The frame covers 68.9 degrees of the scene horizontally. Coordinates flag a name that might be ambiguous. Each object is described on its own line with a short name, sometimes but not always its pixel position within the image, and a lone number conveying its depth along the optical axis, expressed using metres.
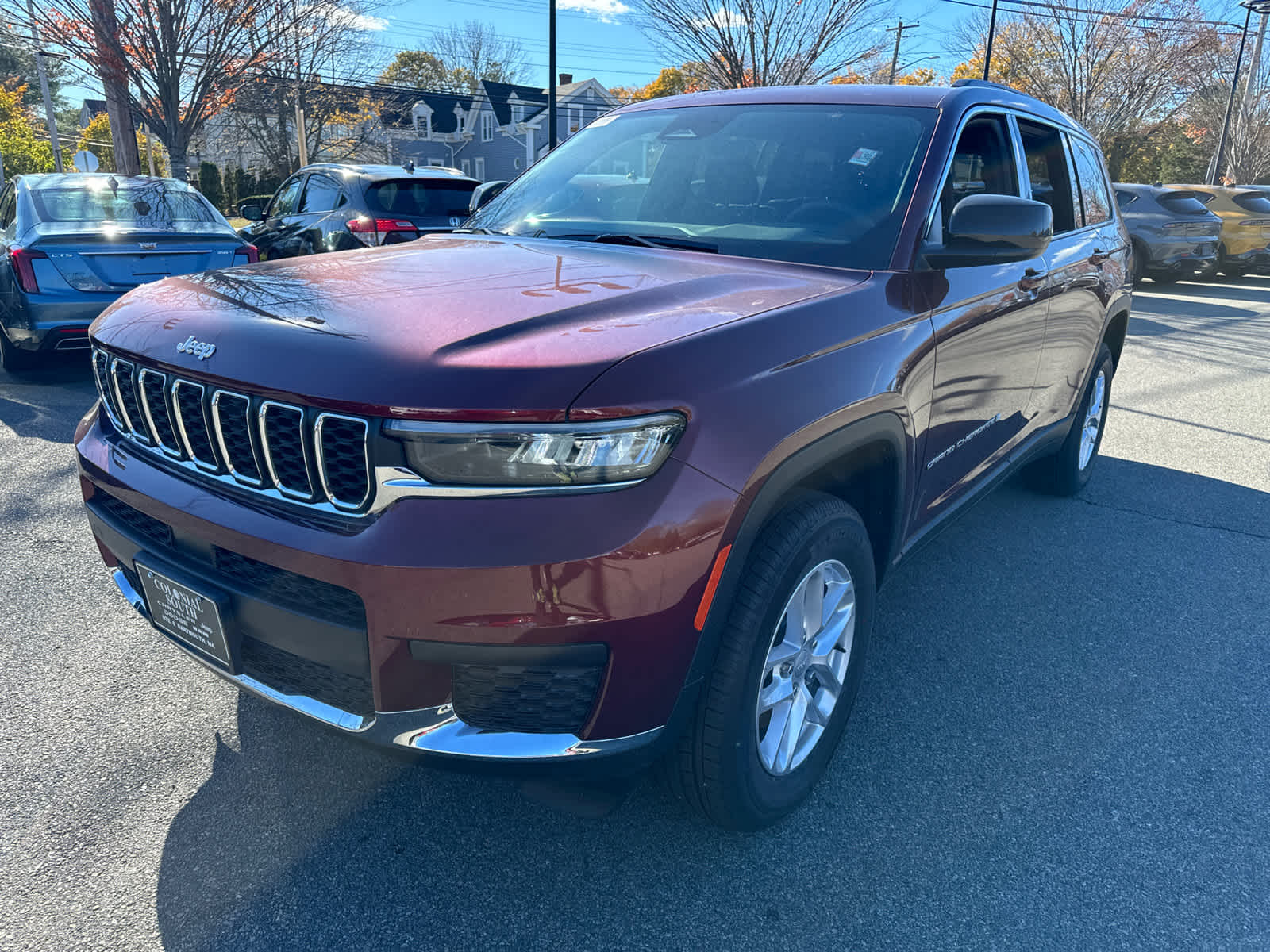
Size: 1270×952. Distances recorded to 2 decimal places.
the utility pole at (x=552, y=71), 16.59
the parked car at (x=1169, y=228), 15.04
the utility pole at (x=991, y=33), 30.20
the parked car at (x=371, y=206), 8.60
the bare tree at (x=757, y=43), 18.89
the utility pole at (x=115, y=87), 12.09
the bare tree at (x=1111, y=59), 28.05
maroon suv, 1.72
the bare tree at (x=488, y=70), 59.16
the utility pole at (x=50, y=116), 32.79
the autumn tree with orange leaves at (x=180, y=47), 12.31
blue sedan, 6.27
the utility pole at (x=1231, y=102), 29.22
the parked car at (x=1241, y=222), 16.67
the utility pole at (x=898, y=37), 40.59
